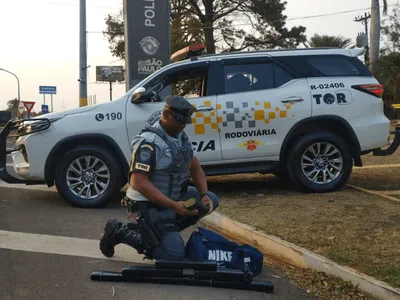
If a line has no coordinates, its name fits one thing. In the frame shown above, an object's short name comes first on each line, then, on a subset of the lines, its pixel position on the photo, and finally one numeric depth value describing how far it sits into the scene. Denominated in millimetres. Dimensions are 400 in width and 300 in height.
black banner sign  13008
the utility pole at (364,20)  51516
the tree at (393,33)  42875
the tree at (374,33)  25412
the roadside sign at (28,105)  27180
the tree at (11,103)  95681
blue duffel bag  4051
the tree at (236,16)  30141
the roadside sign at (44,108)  36034
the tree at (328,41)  33156
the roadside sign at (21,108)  28016
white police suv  6781
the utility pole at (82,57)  19141
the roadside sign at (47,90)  33434
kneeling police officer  3912
